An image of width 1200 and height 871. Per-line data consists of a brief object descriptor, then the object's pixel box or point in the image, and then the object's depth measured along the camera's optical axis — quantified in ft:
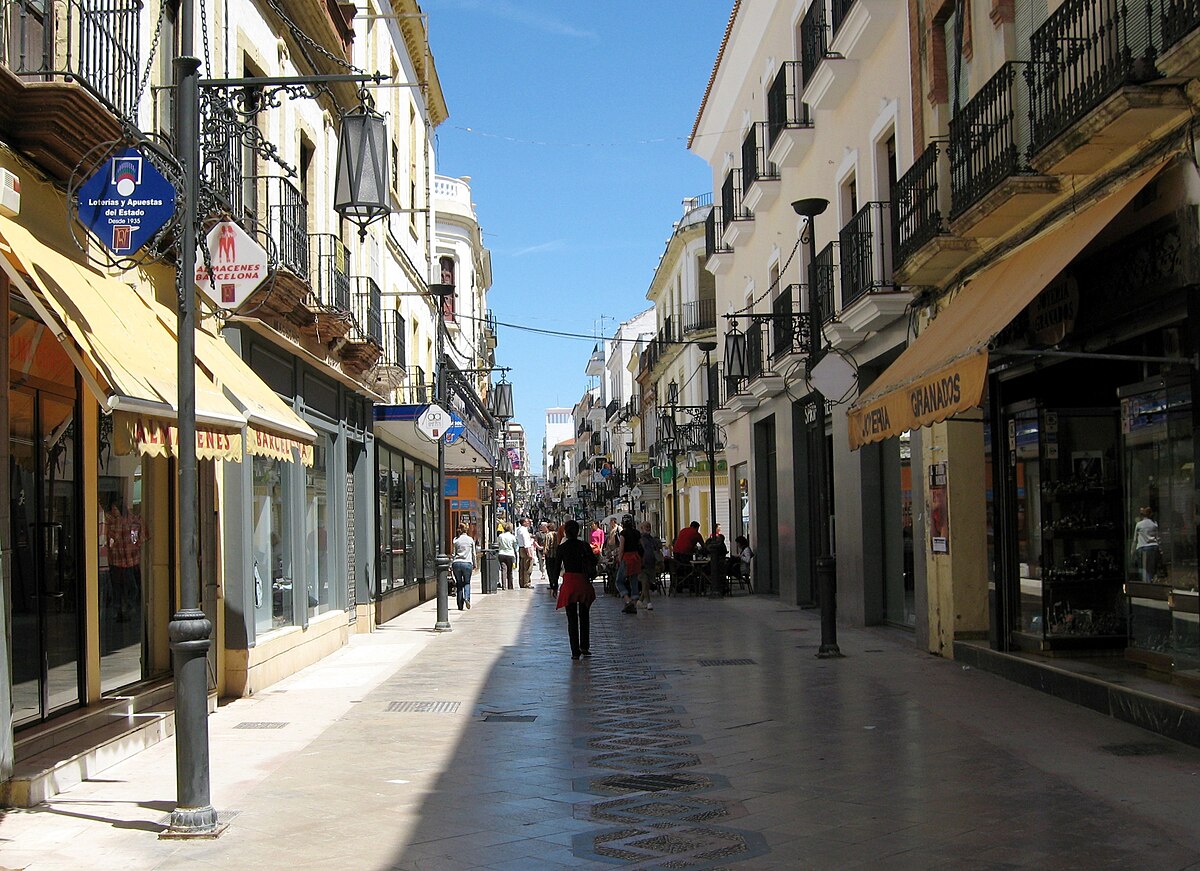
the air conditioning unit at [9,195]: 23.63
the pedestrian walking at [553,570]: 90.93
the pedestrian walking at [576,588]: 49.24
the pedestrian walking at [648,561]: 79.15
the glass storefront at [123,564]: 31.63
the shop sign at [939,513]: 45.57
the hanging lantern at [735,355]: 84.79
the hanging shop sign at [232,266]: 34.01
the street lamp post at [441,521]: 64.69
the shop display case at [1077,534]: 37.68
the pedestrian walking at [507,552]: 108.06
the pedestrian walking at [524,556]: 114.52
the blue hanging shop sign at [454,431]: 67.83
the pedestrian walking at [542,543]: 161.38
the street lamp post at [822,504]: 47.19
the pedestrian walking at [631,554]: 73.46
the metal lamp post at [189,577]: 21.86
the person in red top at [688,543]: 94.38
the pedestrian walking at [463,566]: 82.28
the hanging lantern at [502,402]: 108.27
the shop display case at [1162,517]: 29.76
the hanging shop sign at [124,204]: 25.82
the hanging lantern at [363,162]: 32.73
